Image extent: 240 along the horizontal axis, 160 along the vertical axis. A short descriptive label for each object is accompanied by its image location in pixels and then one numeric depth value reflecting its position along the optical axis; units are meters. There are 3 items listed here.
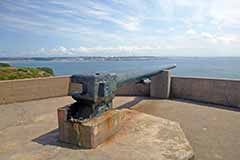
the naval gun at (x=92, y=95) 3.11
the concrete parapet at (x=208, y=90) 6.25
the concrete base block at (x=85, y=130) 2.99
